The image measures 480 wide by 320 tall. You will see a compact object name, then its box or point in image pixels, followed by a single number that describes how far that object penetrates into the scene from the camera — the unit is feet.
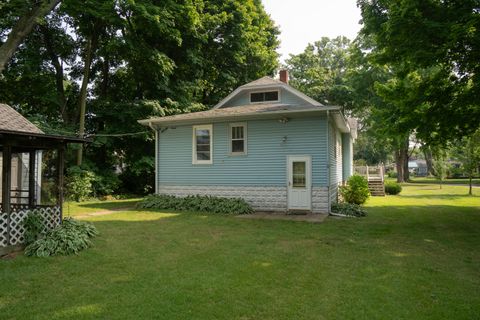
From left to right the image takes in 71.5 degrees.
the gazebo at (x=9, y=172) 22.54
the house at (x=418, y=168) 247.70
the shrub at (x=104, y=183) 62.59
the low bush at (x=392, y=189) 73.97
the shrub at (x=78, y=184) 57.21
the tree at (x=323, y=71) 109.40
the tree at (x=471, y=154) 66.74
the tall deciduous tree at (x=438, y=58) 26.99
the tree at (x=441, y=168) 91.63
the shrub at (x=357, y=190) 51.34
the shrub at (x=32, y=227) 23.58
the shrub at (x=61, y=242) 21.95
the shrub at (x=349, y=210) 40.50
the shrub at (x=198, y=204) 42.63
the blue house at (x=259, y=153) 41.24
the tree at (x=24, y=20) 47.01
